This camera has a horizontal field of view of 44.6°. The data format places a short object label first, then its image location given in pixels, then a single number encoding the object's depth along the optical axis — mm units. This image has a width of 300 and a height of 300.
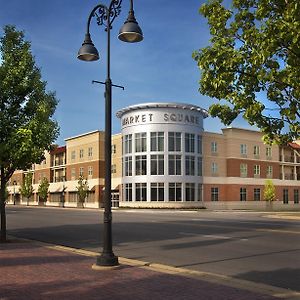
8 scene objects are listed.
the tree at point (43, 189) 63369
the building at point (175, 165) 46453
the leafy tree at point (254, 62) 5031
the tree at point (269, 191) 52847
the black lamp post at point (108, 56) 8021
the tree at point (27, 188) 68040
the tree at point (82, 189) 54357
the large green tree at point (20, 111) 11436
